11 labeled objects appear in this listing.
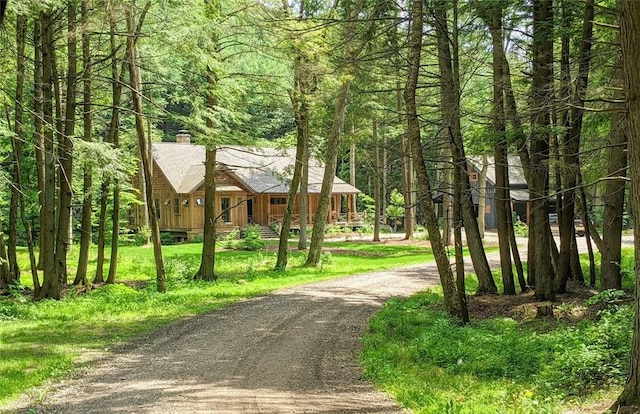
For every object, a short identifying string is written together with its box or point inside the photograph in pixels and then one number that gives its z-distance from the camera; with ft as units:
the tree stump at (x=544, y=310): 38.37
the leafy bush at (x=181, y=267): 66.03
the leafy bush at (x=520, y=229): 121.53
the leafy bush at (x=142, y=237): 108.58
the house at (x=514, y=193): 142.61
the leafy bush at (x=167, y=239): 121.37
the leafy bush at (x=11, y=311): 41.49
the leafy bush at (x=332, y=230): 130.46
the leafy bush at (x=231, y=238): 102.35
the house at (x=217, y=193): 124.06
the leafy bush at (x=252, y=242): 98.94
